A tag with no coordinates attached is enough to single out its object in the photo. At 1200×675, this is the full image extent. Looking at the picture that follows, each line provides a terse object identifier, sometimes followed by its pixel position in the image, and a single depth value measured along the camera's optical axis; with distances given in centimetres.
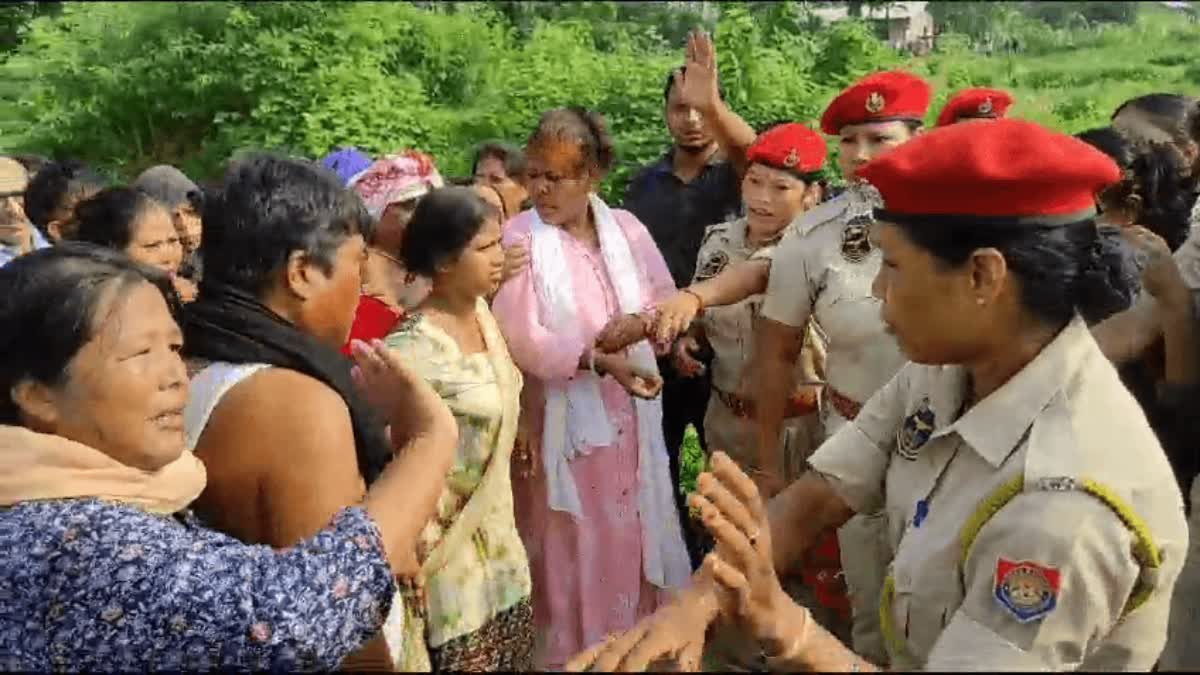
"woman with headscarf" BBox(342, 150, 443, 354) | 332
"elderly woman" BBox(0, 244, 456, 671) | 150
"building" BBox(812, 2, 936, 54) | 1944
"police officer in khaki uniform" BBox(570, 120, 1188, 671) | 142
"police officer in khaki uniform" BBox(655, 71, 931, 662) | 310
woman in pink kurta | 354
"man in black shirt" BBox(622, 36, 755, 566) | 441
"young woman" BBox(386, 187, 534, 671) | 283
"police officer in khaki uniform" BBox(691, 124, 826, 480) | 370
